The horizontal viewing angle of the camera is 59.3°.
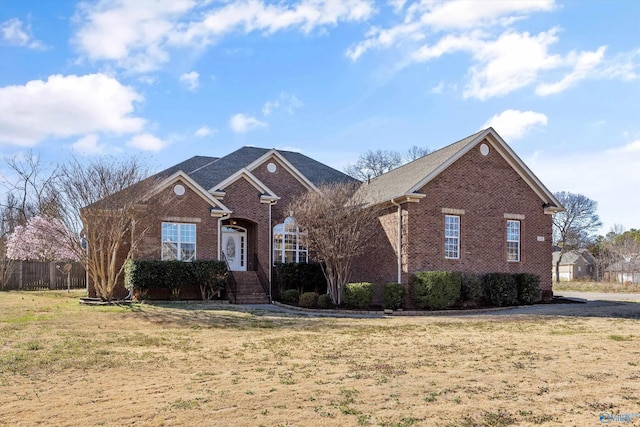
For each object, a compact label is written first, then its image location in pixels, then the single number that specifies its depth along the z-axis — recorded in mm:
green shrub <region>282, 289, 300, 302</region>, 23625
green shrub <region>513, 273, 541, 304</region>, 22031
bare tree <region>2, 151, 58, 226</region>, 21062
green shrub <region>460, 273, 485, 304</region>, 20797
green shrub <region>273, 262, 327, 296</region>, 24953
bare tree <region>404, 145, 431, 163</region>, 60938
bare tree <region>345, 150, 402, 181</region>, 58219
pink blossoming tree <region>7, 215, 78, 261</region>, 20844
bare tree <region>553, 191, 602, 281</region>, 66625
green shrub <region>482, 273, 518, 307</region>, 21422
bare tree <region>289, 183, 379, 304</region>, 21156
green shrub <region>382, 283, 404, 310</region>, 20031
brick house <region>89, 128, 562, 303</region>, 21734
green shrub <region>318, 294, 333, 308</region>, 21106
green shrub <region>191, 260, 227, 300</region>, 22016
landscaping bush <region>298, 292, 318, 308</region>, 21222
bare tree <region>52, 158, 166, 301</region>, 20062
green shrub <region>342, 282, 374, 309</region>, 20203
